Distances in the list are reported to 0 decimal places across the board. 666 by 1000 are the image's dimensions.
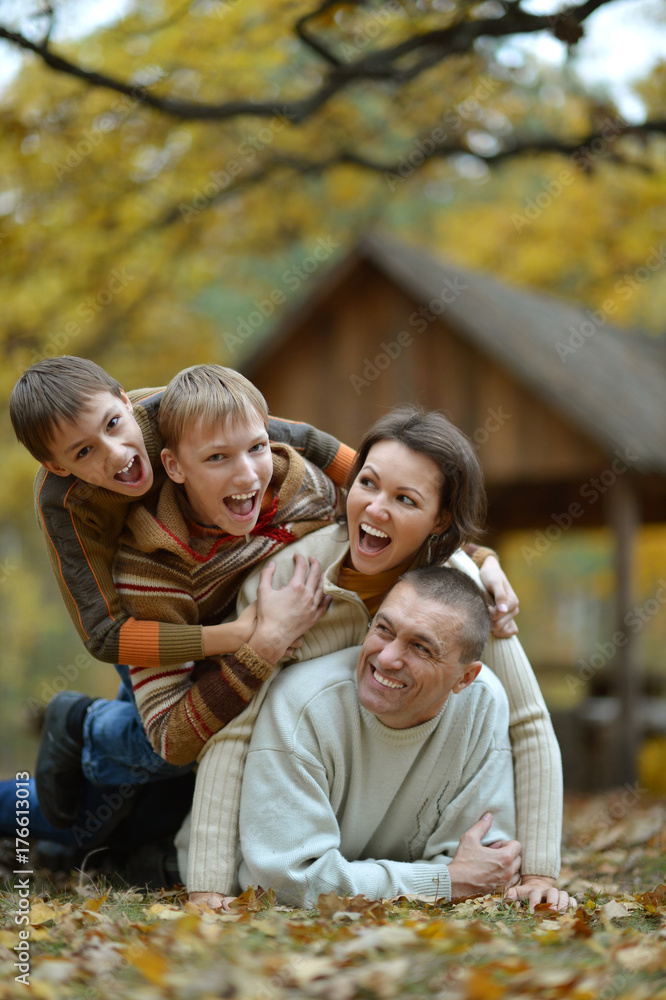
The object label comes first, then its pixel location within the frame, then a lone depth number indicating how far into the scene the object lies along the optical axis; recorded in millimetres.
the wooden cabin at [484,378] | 9695
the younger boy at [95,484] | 3416
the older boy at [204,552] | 3553
